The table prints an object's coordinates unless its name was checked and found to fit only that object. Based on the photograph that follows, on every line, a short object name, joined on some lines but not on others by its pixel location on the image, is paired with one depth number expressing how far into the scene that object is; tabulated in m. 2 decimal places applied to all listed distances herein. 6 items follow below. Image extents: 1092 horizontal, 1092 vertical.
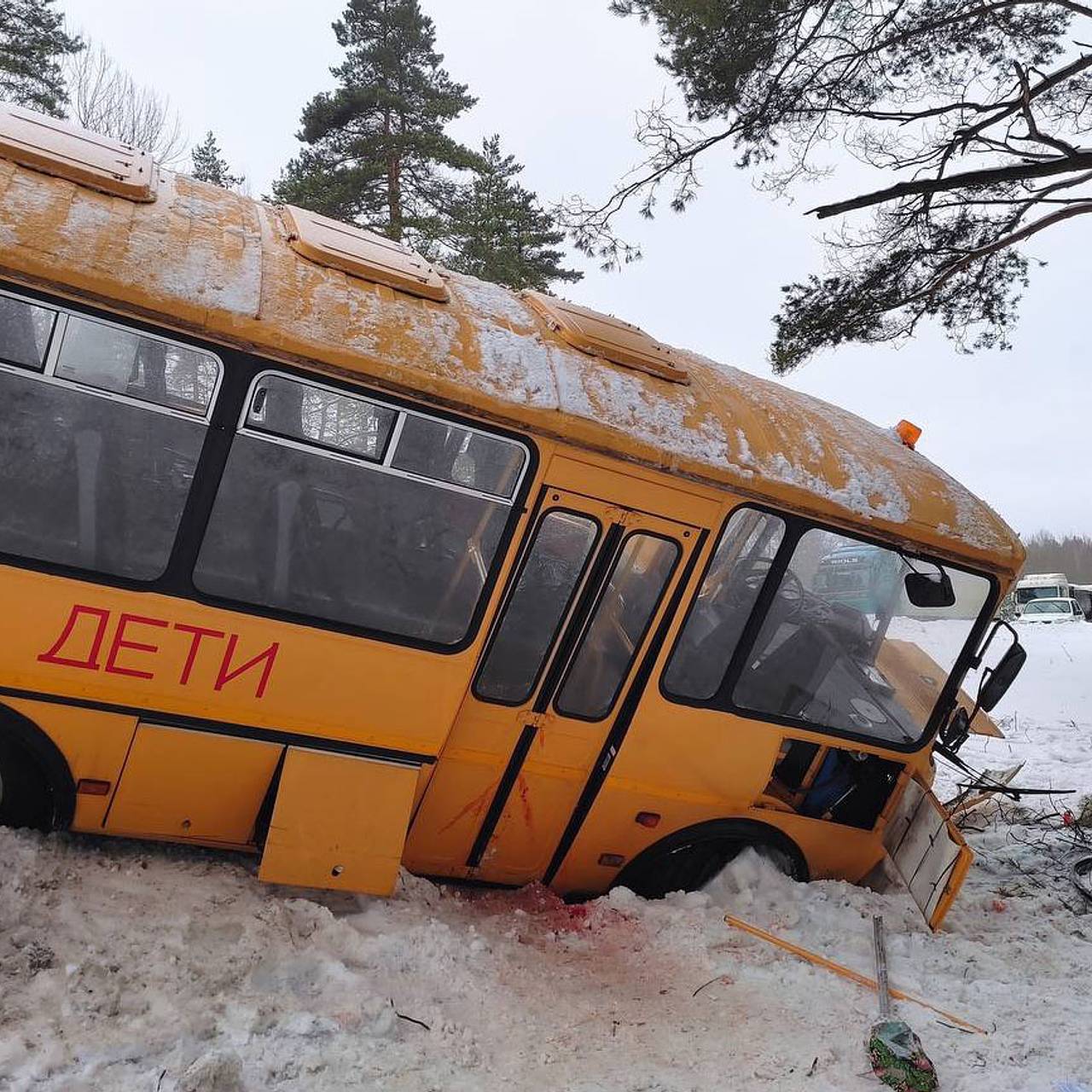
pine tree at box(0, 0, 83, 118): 20.44
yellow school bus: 3.38
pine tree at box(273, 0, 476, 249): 18.17
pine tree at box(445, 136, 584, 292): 18.80
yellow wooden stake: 4.04
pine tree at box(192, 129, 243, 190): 26.62
